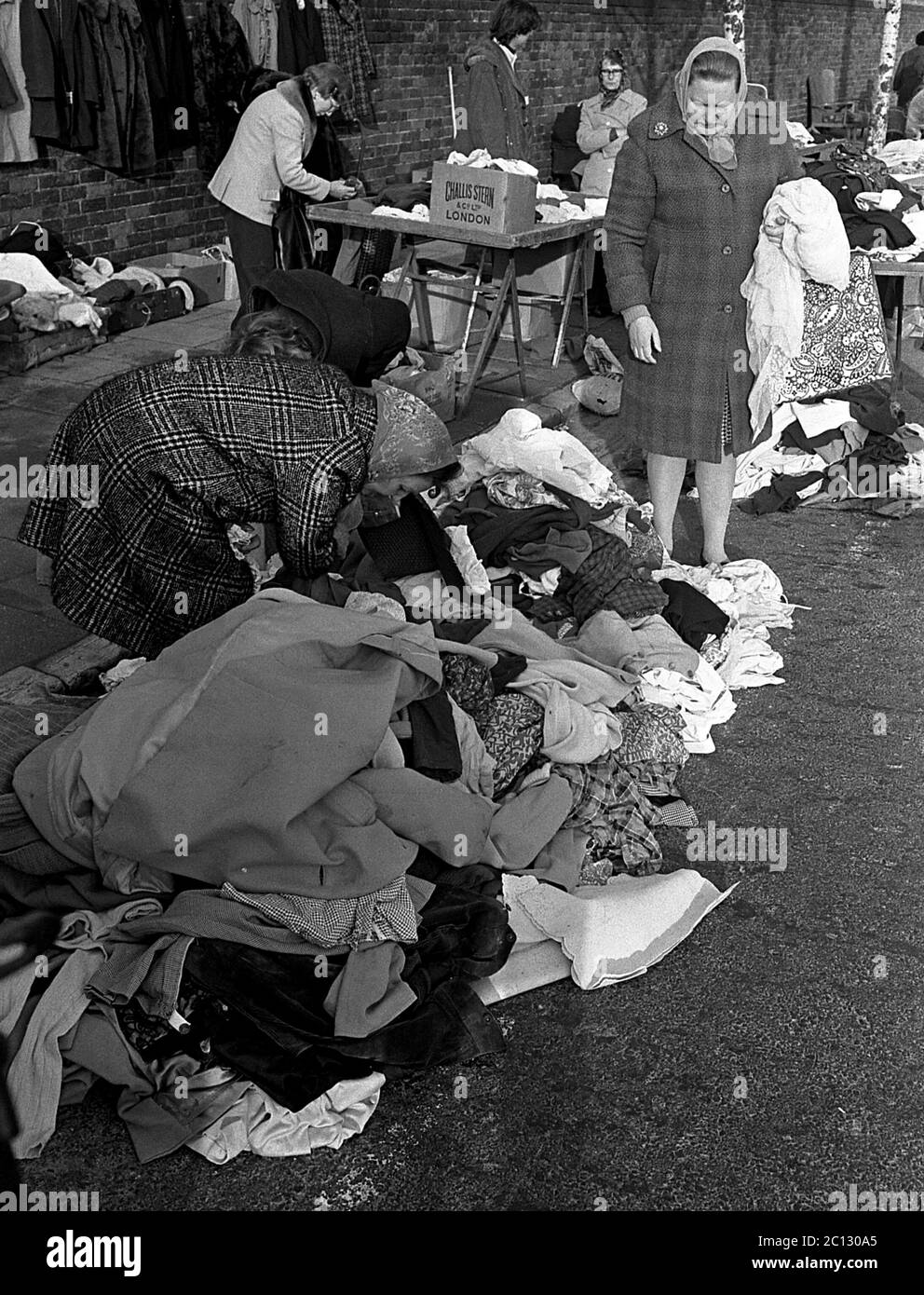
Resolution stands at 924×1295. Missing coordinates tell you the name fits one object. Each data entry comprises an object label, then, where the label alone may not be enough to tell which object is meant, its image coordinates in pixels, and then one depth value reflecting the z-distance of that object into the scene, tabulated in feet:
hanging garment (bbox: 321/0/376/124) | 34.22
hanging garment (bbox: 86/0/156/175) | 28.30
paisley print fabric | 21.85
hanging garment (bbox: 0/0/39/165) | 26.66
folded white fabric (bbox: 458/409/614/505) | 16.96
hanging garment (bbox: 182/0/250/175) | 30.86
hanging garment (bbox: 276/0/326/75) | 32.24
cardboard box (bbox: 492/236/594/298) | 26.32
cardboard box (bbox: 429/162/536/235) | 23.21
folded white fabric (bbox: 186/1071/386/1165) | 8.81
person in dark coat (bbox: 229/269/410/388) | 13.62
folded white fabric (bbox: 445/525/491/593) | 14.92
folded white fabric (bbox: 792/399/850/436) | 22.17
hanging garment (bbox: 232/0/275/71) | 31.71
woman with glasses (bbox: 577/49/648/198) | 33.88
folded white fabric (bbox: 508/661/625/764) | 11.94
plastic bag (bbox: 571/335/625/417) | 24.54
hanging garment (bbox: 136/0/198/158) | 29.53
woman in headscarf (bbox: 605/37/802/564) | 15.70
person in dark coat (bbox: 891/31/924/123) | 57.67
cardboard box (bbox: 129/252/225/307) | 29.43
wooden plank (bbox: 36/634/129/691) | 13.92
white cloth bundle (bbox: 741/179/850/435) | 16.12
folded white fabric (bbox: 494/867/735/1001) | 10.53
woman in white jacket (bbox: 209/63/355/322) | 24.20
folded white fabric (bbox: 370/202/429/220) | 24.22
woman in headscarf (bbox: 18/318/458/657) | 12.17
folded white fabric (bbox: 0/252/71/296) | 25.08
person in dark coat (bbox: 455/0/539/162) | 27.86
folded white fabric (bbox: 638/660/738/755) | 14.11
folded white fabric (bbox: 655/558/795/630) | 16.81
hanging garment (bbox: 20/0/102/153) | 27.02
